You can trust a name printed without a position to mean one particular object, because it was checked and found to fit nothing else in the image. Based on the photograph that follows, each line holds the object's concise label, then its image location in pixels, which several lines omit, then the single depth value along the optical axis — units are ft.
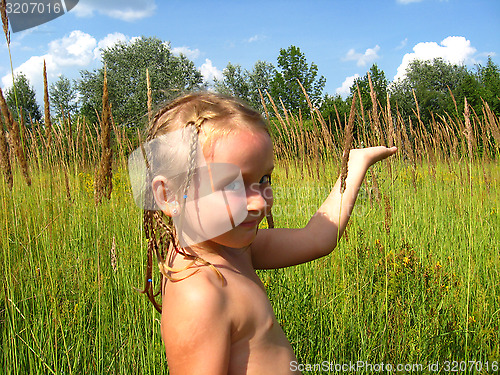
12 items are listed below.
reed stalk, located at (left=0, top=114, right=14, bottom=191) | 5.07
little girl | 2.41
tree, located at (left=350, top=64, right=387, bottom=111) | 81.40
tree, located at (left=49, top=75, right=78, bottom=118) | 125.33
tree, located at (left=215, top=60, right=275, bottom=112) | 127.88
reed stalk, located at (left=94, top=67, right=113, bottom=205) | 4.16
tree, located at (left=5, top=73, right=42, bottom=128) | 109.91
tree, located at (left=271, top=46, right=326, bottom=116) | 104.07
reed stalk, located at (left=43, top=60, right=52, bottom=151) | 5.75
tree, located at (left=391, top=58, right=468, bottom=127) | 130.27
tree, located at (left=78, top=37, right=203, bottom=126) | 102.99
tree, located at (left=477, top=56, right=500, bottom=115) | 60.80
